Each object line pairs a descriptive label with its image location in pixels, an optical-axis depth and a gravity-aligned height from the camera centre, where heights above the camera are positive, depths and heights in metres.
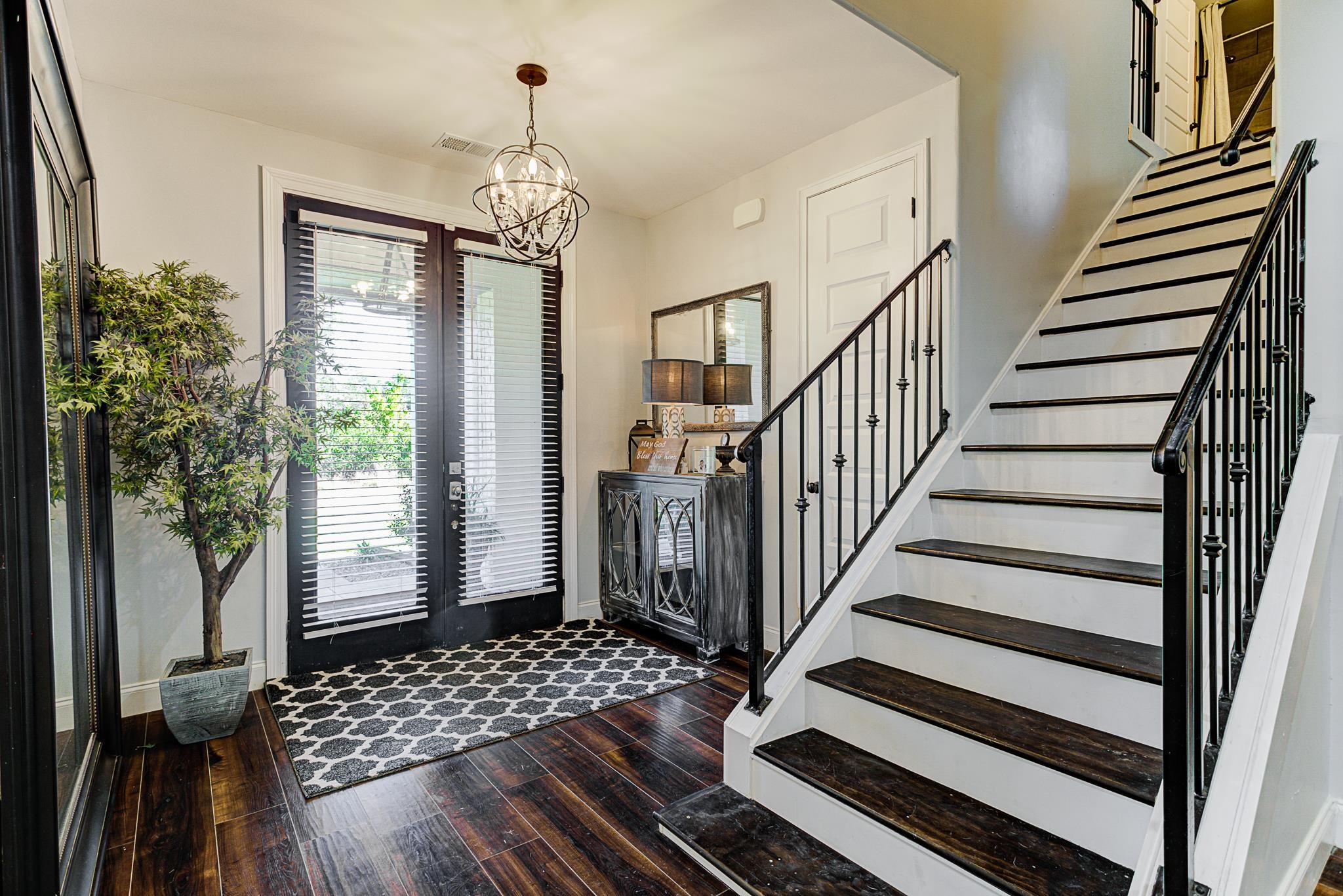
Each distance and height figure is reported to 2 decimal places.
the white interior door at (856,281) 3.24 +0.72
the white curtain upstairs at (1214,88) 5.64 +2.72
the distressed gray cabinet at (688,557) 3.75 -0.73
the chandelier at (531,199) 2.95 +0.98
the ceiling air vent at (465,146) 3.60 +1.49
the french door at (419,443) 3.56 -0.08
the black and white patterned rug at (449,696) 2.70 -1.24
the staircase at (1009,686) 1.71 -0.79
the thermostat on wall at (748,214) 3.97 +1.23
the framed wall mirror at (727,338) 3.99 +0.55
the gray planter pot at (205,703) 2.74 -1.09
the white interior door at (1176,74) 5.14 +2.68
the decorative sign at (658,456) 4.11 -0.17
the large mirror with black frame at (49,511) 1.46 -0.21
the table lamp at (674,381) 3.89 +0.25
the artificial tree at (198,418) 2.59 +0.05
